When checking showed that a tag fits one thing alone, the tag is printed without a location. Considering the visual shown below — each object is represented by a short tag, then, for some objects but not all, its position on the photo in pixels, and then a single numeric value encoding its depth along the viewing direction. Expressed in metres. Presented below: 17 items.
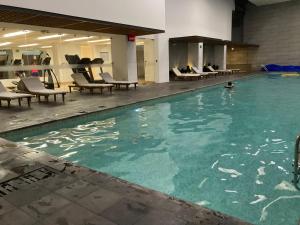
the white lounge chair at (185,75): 16.60
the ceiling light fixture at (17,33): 9.15
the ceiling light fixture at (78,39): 11.89
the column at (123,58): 13.42
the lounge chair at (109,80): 12.10
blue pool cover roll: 24.71
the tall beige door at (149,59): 15.82
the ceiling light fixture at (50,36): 10.52
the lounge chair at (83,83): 10.69
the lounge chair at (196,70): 18.70
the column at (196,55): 18.94
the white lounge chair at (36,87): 8.52
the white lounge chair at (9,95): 7.38
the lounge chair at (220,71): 21.45
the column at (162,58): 15.78
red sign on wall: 13.37
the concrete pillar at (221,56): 23.64
